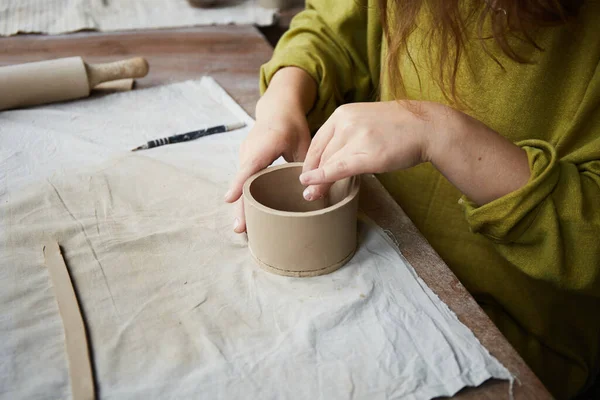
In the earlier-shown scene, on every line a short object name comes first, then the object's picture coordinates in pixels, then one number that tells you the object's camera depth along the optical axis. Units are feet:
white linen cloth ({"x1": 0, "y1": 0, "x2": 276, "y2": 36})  5.32
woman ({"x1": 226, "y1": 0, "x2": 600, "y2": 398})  2.24
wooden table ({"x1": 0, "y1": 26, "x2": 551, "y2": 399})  2.25
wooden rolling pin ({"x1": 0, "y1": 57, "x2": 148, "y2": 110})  3.65
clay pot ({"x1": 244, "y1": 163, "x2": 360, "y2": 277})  2.17
